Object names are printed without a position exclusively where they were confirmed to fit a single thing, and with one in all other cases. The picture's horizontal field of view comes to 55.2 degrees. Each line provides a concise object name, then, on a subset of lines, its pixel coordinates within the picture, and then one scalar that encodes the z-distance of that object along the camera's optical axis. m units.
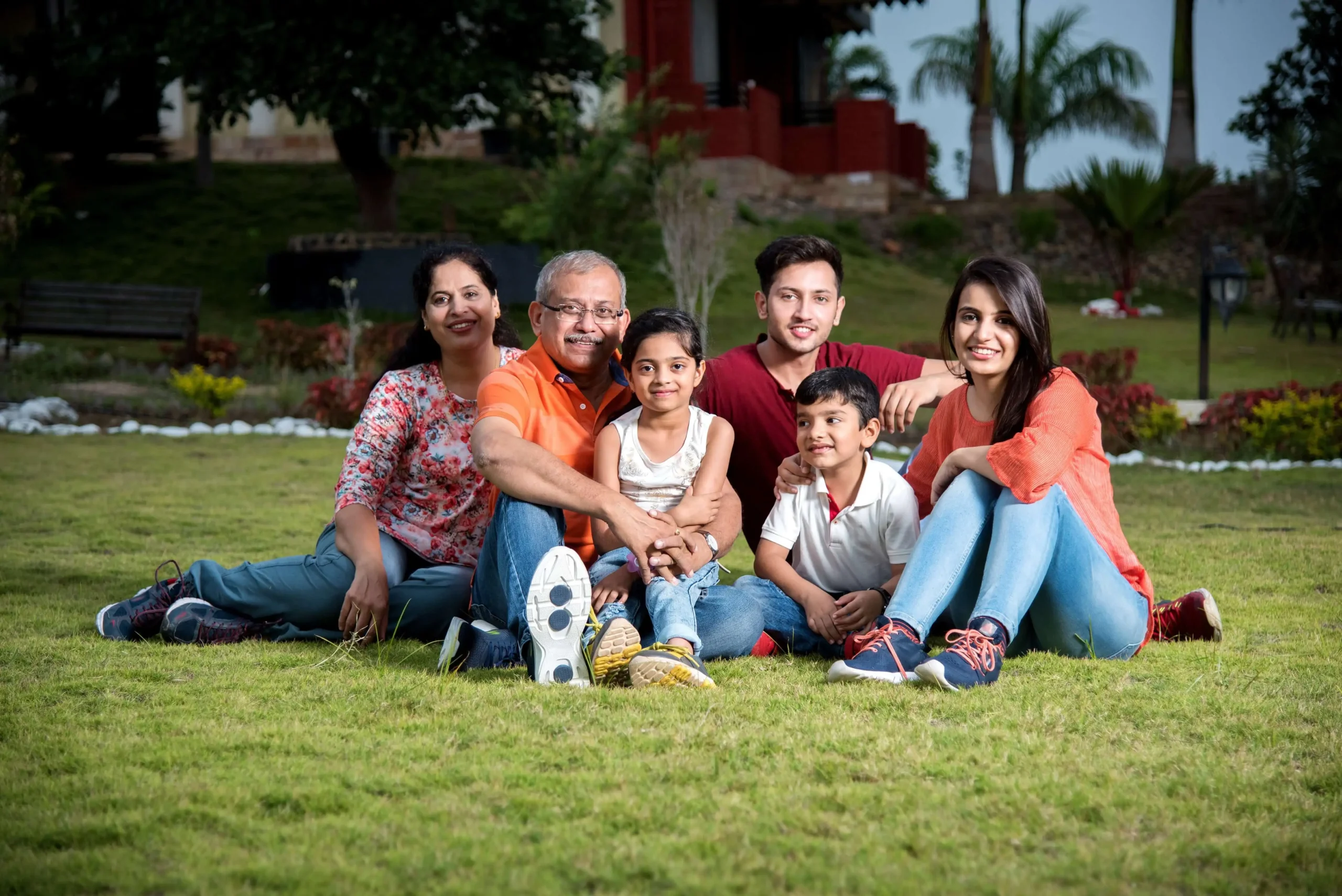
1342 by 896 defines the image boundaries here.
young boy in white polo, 3.76
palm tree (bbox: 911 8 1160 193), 30.12
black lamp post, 11.11
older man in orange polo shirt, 3.42
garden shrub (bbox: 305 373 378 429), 10.94
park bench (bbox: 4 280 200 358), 14.14
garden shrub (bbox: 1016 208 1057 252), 21.89
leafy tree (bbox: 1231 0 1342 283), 18.92
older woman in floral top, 4.02
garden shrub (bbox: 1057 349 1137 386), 10.38
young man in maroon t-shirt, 4.12
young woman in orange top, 3.37
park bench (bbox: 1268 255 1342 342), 16.52
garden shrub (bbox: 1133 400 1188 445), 9.47
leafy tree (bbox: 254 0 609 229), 15.55
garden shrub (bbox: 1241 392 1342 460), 8.88
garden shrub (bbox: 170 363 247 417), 11.26
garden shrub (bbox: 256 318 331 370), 13.59
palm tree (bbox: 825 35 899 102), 34.59
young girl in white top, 3.66
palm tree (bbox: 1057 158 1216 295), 19.36
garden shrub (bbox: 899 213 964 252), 21.95
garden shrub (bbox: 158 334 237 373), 13.69
